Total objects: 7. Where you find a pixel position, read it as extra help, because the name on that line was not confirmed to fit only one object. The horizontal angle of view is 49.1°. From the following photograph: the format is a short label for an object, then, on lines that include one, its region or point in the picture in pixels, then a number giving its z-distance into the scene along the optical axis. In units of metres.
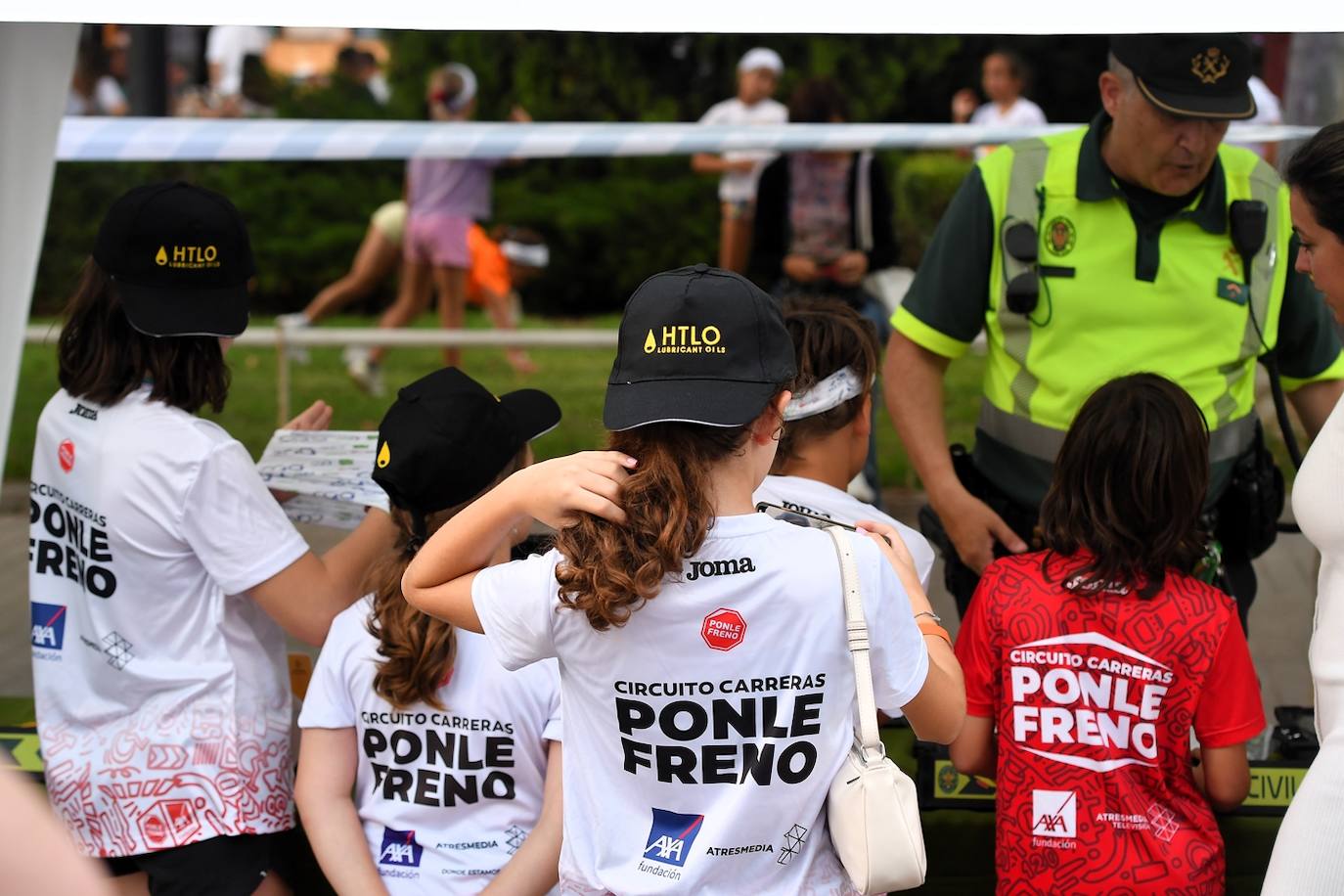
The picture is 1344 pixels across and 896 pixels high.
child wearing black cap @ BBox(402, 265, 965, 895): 1.92
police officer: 3.16
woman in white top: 1.90
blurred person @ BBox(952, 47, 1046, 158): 9.67
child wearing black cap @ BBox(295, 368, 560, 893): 2.46
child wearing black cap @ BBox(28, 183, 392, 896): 2.64
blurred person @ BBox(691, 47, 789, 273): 8.86
